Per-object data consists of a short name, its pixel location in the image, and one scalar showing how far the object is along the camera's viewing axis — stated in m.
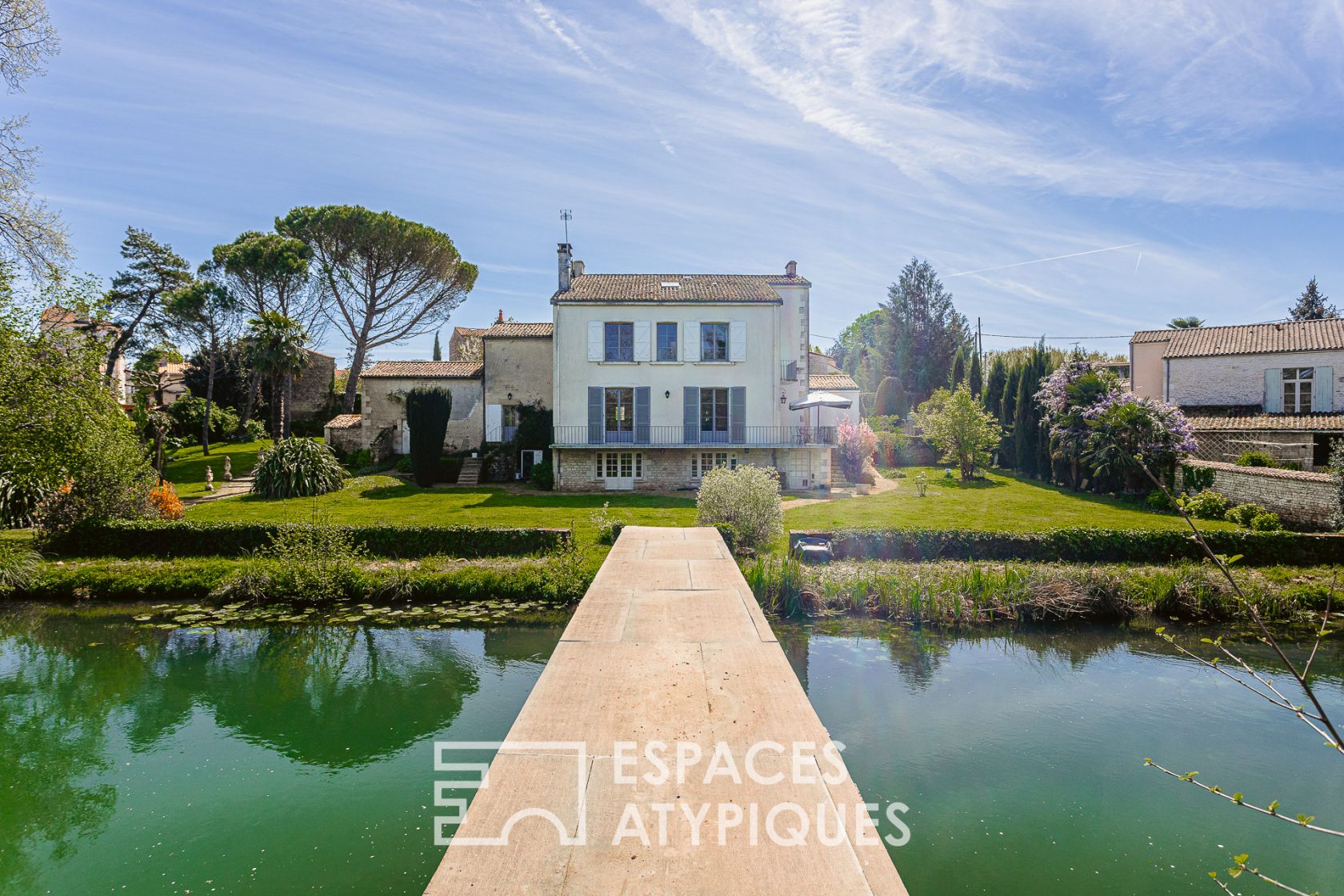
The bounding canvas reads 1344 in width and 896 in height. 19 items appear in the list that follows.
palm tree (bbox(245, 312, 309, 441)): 24.62
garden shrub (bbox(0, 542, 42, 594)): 11.45
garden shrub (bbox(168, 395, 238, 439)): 31.39
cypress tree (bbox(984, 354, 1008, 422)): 29.22
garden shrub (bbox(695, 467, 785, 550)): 13.25
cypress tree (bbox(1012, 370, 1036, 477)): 25.52
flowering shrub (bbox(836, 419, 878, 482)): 24.75
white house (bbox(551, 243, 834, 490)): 22.70
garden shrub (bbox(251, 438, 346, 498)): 19.48
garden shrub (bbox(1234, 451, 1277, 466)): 17.66
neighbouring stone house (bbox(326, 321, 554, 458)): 24.81
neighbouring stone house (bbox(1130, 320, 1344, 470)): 20.31
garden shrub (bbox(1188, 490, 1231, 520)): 16.17
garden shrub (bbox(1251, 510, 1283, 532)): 14.30
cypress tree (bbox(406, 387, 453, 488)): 22.11
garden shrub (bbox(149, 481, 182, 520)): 15.70
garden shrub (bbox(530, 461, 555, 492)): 22.67
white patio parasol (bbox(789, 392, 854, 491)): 21.70
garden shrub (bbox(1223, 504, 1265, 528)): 15.08
